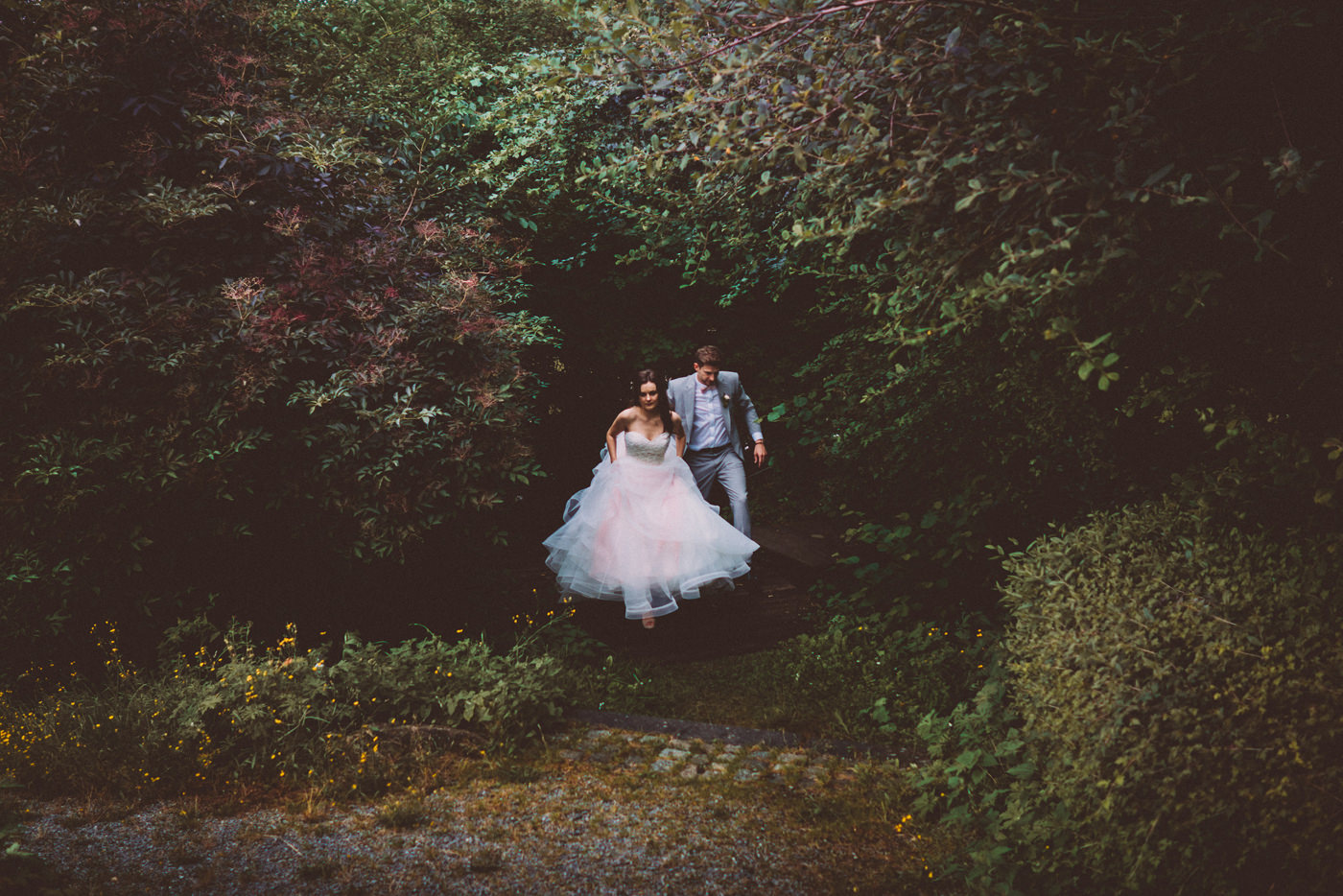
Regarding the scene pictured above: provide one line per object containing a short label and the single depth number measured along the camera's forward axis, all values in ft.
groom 23.84
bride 20.53
